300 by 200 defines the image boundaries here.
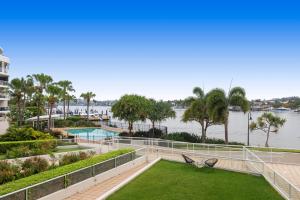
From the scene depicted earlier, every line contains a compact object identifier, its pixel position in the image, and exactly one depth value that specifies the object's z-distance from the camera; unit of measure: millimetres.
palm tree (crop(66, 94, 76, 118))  75950
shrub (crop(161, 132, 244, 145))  31859
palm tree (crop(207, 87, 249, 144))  31141
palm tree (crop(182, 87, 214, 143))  34719
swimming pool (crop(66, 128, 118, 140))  45028
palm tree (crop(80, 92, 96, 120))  83625
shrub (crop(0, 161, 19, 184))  14602
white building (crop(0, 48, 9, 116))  49375
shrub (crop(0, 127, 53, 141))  28953
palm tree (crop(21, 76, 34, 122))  47894
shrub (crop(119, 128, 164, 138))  36656
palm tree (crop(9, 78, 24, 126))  46781
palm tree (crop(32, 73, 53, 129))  48216
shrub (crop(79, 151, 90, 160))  19461
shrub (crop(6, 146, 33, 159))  21900
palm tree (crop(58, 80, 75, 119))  72225
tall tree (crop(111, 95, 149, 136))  35219
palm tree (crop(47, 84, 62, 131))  49806
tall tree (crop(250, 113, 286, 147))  42844
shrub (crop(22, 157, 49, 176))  16047
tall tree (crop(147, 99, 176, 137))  38688
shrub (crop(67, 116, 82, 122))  57347
